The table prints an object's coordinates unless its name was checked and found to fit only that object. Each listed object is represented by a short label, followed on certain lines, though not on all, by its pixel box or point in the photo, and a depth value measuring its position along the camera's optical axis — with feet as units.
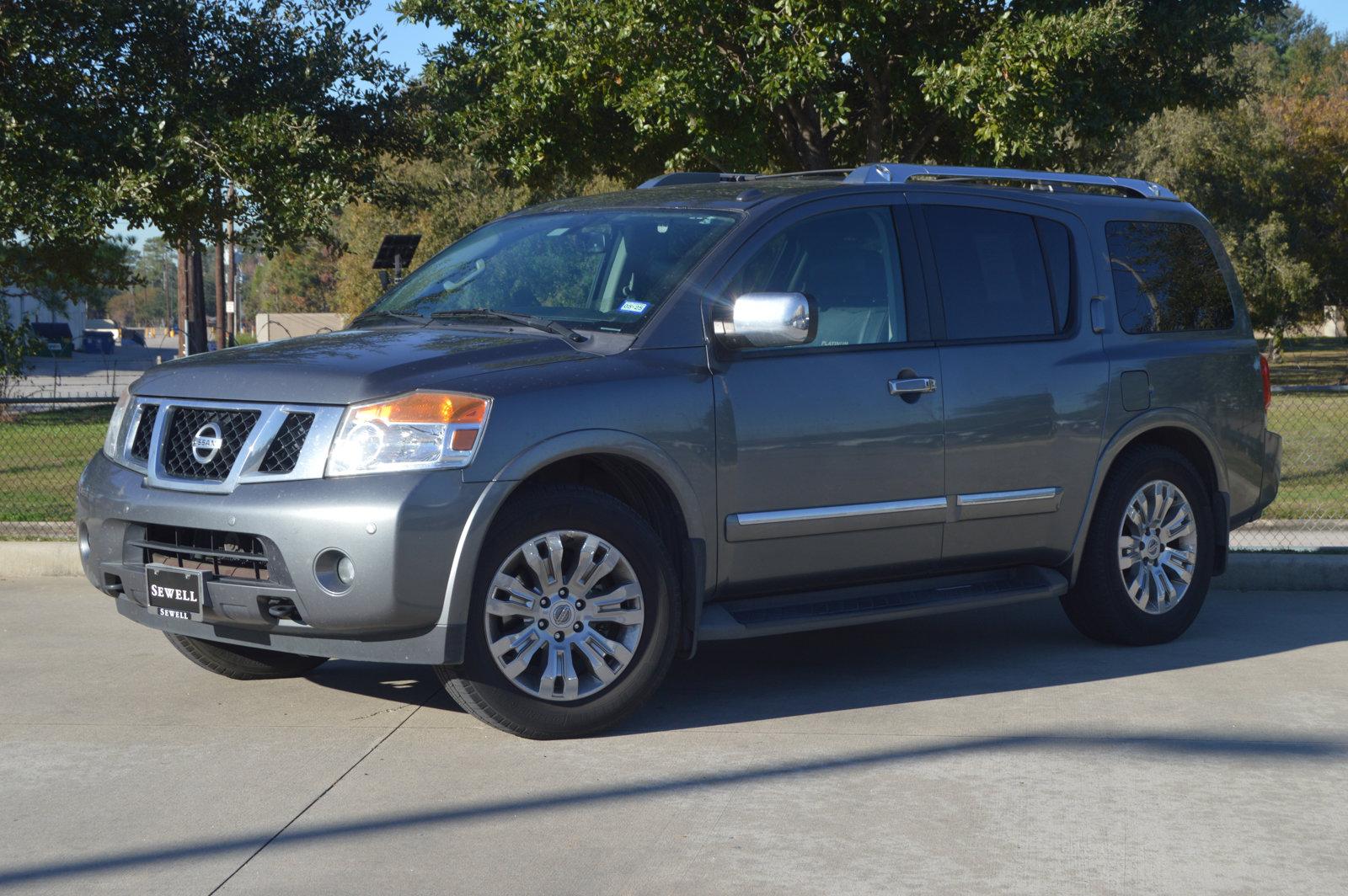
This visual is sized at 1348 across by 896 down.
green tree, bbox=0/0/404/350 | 55.42
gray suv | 17.04
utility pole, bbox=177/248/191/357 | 104.47
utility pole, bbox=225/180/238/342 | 188.03
